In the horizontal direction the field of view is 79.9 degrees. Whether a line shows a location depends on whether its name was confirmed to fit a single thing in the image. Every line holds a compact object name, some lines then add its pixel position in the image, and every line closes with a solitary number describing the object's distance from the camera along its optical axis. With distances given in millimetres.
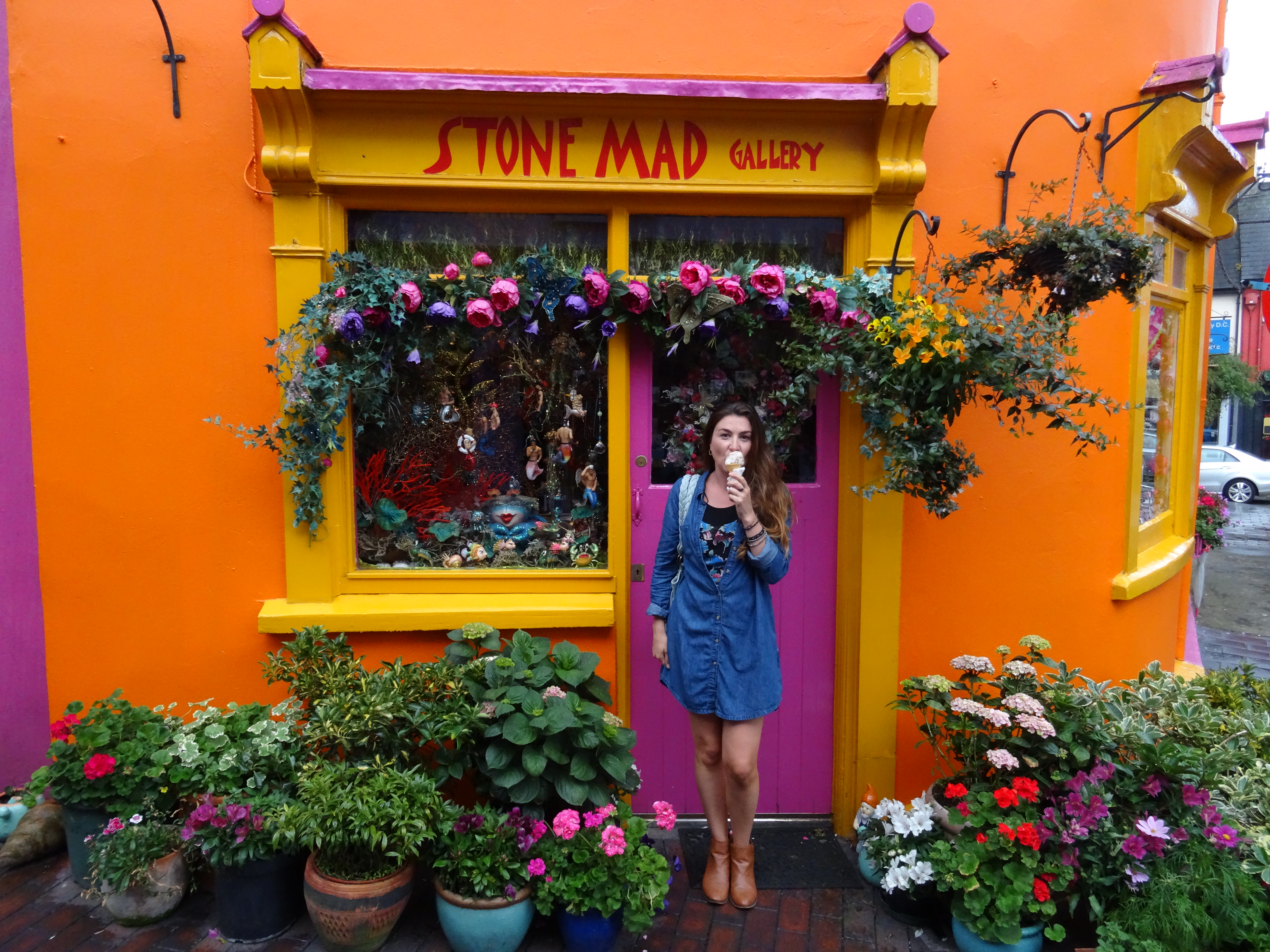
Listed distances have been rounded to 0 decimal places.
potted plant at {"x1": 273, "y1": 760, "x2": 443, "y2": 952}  2625
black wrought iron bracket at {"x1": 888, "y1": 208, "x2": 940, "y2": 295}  3064
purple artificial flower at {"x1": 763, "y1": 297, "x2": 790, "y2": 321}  3275
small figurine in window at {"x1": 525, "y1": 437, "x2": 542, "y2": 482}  3652
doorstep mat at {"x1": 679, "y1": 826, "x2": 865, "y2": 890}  3295
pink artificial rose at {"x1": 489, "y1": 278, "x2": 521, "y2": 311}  3184
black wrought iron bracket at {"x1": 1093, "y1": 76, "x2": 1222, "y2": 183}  3059
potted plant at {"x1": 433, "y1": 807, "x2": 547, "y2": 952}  2701
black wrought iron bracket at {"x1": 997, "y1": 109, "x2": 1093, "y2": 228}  3338
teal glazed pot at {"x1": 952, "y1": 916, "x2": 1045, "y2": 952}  2725
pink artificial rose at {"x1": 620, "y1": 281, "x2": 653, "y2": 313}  3238
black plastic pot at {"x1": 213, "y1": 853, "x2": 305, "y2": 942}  2801
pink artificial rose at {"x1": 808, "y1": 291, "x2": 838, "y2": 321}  3232
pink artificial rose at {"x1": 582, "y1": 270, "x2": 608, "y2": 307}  3220
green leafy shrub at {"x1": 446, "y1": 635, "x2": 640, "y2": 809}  2828
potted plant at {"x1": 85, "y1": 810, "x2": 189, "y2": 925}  2781
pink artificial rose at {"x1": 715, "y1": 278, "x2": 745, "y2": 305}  3219
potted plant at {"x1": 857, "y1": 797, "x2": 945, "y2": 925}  2934
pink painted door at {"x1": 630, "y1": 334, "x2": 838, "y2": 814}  3643
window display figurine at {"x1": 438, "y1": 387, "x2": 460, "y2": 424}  3590
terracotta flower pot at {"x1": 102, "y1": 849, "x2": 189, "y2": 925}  2867
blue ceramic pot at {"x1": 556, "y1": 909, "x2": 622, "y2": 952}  2730
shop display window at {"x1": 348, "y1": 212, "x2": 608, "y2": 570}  3516
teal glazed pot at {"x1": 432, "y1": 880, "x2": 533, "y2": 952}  2697
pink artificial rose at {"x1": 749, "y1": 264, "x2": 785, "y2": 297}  3244
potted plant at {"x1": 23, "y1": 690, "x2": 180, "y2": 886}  2963
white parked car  15930
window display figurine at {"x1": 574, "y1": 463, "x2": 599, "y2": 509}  3646
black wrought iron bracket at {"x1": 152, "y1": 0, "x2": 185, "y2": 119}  3256
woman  2967
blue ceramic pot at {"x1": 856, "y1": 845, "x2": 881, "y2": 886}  3193
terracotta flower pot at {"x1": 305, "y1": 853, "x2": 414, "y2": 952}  2664
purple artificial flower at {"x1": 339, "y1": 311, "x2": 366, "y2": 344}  3102
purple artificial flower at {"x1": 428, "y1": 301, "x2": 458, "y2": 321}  3195
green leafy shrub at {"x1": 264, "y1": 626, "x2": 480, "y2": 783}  2895
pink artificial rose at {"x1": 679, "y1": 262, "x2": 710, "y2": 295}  3186
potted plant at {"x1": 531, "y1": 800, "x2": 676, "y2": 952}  2678
